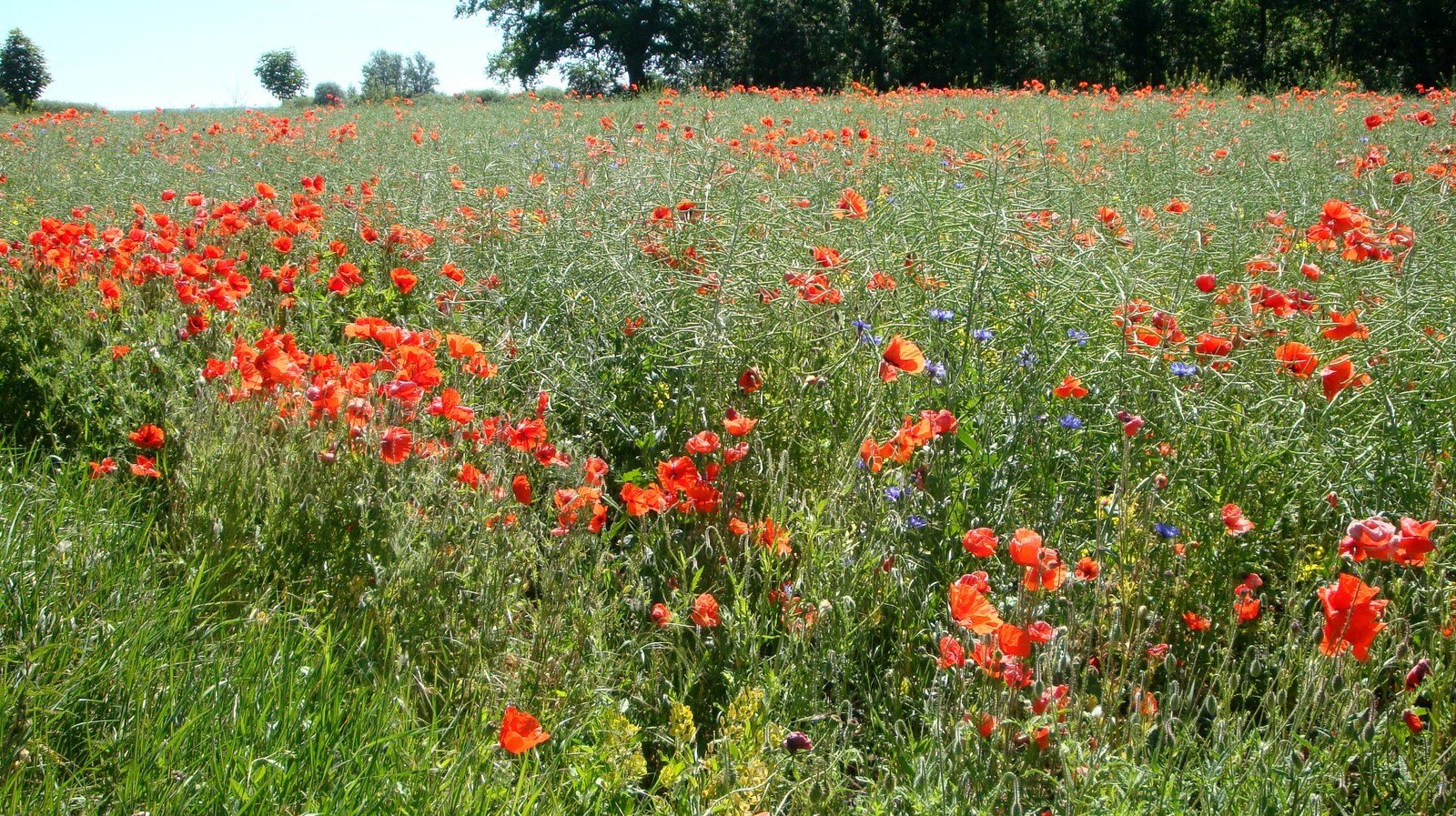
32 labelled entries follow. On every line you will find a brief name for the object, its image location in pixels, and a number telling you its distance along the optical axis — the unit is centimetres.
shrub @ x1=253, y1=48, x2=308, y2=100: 5425
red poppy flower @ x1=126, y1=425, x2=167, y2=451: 229
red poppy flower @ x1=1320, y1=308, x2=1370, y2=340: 204
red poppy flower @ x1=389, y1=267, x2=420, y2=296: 298
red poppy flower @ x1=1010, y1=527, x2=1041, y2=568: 137
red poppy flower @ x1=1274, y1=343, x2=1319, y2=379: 198
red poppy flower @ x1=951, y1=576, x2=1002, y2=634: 139
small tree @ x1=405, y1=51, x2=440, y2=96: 9581
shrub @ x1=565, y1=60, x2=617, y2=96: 3042
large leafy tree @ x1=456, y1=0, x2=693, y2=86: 3016
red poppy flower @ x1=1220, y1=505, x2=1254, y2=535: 175
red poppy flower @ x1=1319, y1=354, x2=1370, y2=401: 180
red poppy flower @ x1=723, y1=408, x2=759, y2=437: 216
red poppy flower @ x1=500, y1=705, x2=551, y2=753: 137
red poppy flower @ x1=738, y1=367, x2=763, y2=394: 246
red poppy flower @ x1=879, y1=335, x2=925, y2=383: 199
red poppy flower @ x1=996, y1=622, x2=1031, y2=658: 144
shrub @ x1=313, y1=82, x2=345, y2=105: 5978
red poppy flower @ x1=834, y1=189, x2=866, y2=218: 279
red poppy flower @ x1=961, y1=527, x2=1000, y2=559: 152
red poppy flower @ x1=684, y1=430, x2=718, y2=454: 213
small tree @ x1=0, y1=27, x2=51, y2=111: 3797
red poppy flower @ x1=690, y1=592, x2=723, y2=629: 183
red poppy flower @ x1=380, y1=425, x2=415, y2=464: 197
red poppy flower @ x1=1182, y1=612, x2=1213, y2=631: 183
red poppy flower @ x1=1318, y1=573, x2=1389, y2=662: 133
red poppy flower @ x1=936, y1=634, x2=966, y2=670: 150
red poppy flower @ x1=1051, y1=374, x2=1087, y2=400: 210
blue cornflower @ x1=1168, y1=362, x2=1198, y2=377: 219
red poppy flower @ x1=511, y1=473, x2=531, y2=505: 204
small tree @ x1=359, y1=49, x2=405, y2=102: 9549
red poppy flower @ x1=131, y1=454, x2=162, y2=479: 218
